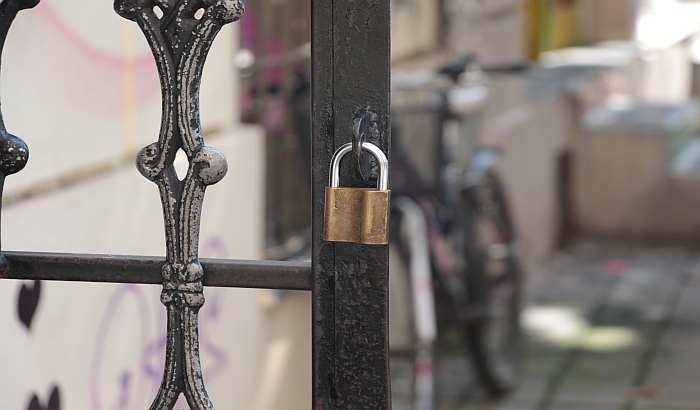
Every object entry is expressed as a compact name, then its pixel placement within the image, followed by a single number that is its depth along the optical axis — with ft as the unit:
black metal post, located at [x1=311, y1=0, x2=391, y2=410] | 3.72
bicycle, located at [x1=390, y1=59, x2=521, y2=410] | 12.89
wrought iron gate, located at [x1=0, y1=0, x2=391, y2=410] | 3.72
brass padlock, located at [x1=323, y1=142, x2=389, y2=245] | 3.66
